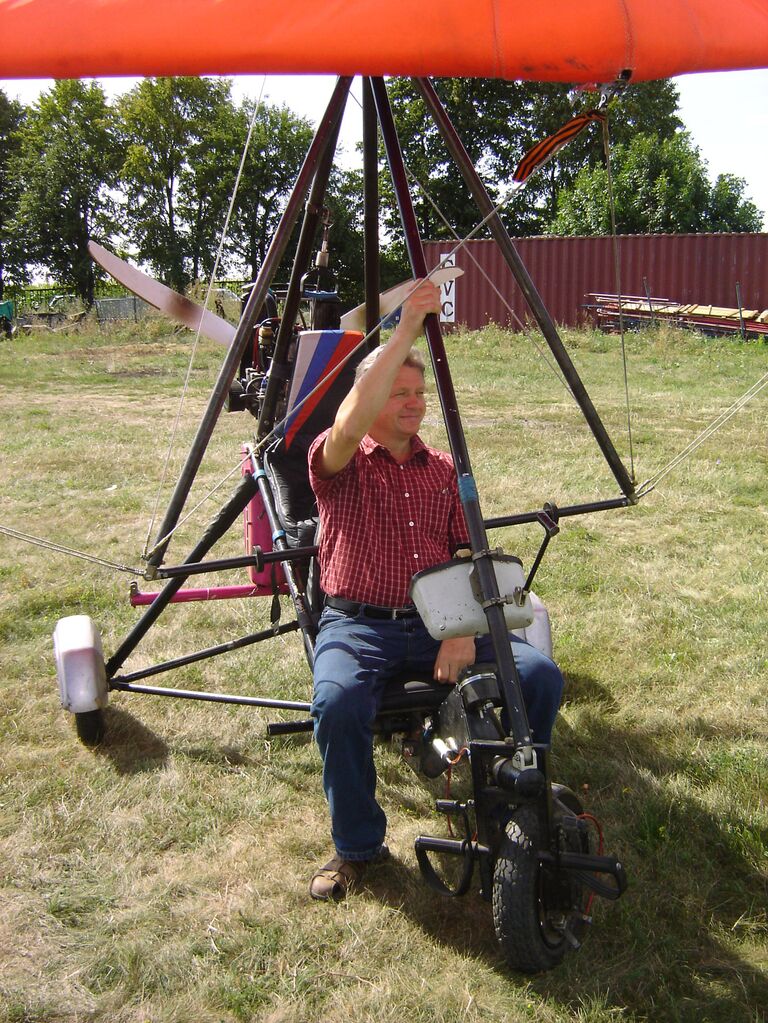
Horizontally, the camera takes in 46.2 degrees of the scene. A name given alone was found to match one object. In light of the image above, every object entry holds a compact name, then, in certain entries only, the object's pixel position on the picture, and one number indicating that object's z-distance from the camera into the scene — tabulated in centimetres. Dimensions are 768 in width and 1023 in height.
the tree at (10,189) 3481
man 237
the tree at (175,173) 3173
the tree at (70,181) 3388
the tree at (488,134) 2406
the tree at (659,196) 2723
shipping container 1872
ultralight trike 208
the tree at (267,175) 2630
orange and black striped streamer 254
